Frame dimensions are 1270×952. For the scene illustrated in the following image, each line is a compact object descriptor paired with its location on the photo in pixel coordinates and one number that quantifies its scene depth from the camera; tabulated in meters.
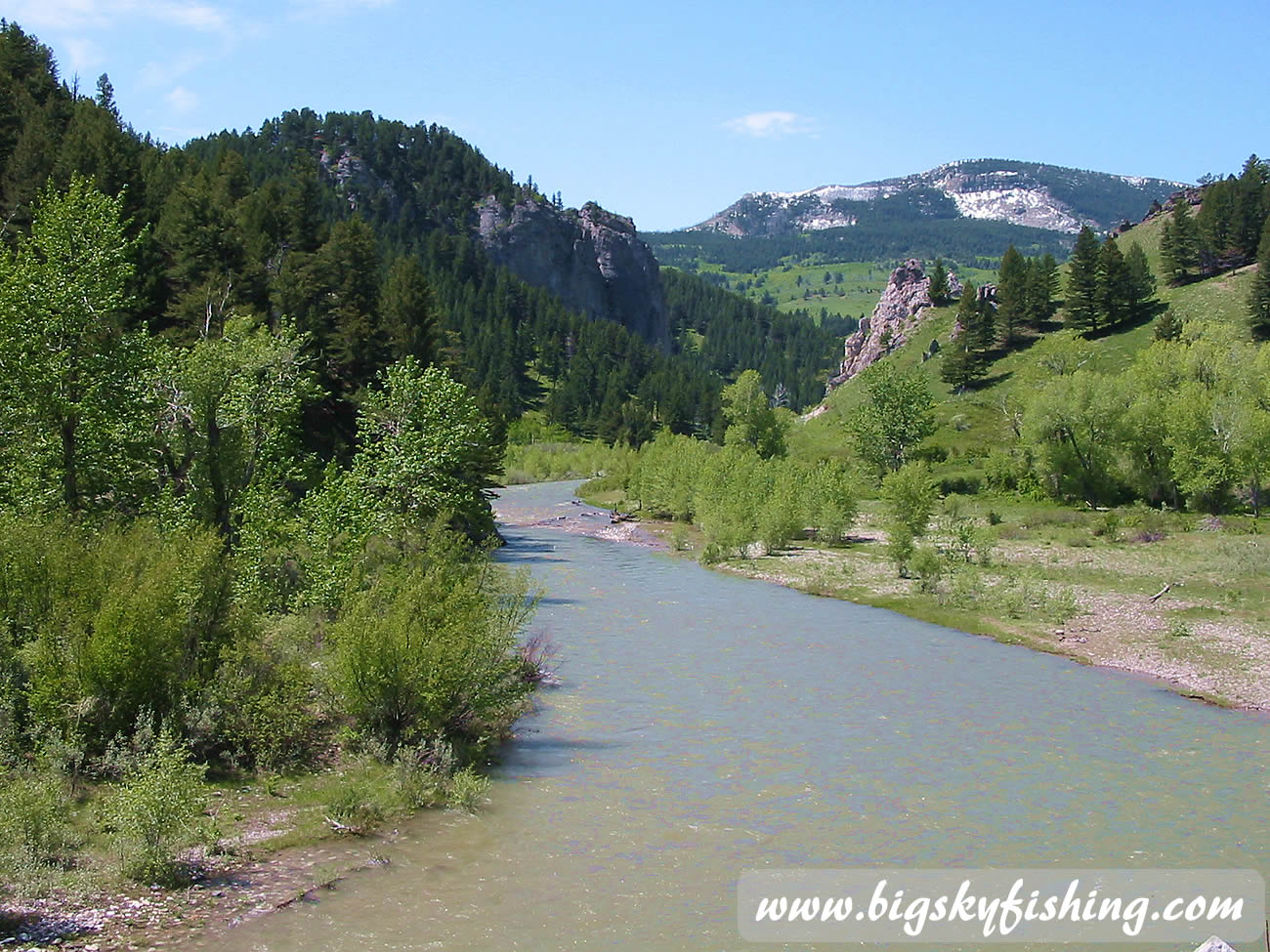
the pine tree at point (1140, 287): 106.36
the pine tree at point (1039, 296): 113.06
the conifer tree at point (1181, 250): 112.25
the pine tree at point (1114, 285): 105.19
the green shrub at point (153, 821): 13.19
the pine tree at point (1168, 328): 93.19
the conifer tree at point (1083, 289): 106.19
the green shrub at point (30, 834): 12.45
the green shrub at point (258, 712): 17.89
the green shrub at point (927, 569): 42.88
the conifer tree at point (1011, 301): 112.69
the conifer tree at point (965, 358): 107.25
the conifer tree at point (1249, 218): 112.31
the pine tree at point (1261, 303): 92.81
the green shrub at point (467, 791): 17.61
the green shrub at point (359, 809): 16.11
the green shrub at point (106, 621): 16.42
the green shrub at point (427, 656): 18.69
